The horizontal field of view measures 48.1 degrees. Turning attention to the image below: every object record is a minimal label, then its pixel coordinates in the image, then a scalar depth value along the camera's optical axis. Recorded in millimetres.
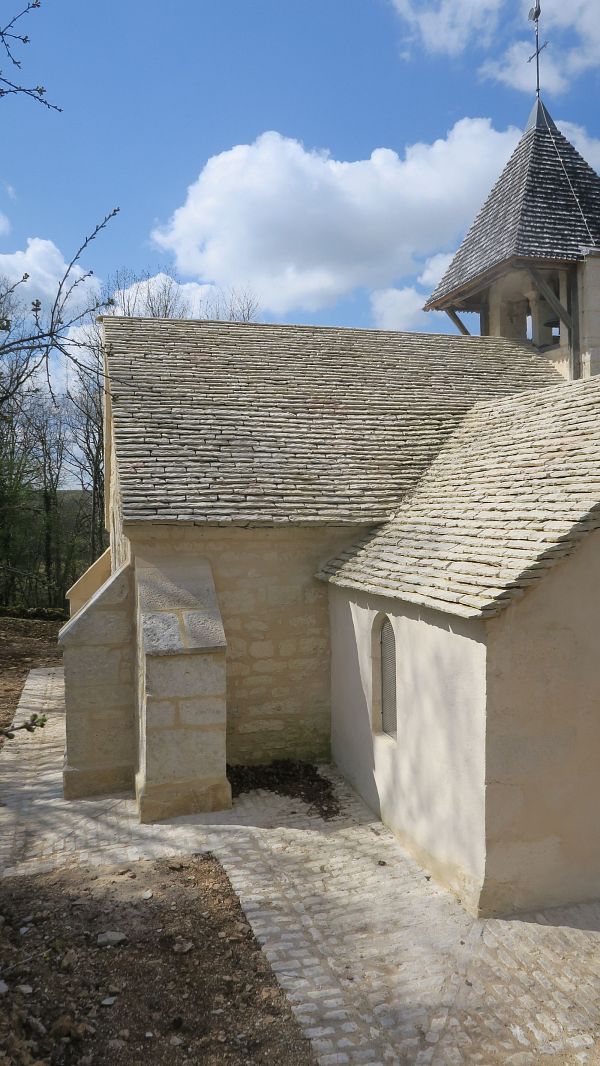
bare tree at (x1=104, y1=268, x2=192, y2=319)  25859
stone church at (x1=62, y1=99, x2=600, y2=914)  5227
